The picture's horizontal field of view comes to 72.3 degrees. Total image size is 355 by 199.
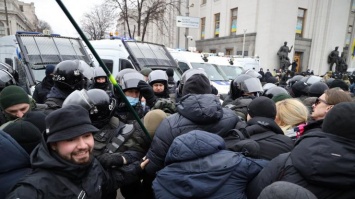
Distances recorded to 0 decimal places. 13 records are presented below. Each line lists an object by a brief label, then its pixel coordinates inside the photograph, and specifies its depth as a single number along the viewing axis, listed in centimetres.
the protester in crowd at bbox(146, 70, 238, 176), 208
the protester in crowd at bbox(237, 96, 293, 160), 193
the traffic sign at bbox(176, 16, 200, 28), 1938
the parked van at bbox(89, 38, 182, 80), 773
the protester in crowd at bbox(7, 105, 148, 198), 141
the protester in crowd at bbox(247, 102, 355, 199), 134
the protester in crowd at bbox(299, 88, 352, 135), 256
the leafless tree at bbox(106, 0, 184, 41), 2006
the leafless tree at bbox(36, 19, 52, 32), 6452
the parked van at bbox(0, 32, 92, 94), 598
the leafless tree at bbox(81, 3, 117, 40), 3406
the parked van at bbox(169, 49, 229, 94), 950
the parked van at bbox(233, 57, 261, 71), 1515
